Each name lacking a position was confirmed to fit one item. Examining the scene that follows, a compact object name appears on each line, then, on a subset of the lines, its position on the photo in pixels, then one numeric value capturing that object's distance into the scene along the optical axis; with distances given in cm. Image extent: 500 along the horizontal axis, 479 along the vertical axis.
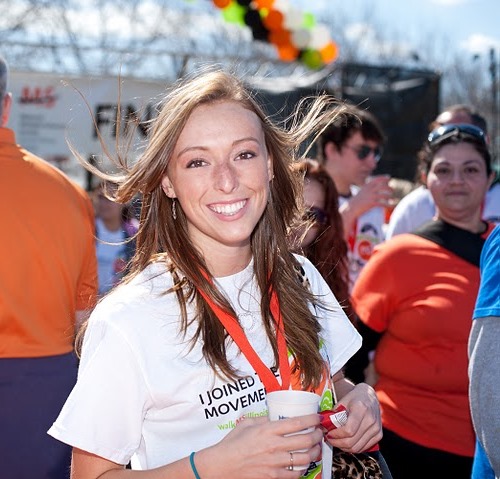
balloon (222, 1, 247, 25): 1331
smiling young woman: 166
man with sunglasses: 454
